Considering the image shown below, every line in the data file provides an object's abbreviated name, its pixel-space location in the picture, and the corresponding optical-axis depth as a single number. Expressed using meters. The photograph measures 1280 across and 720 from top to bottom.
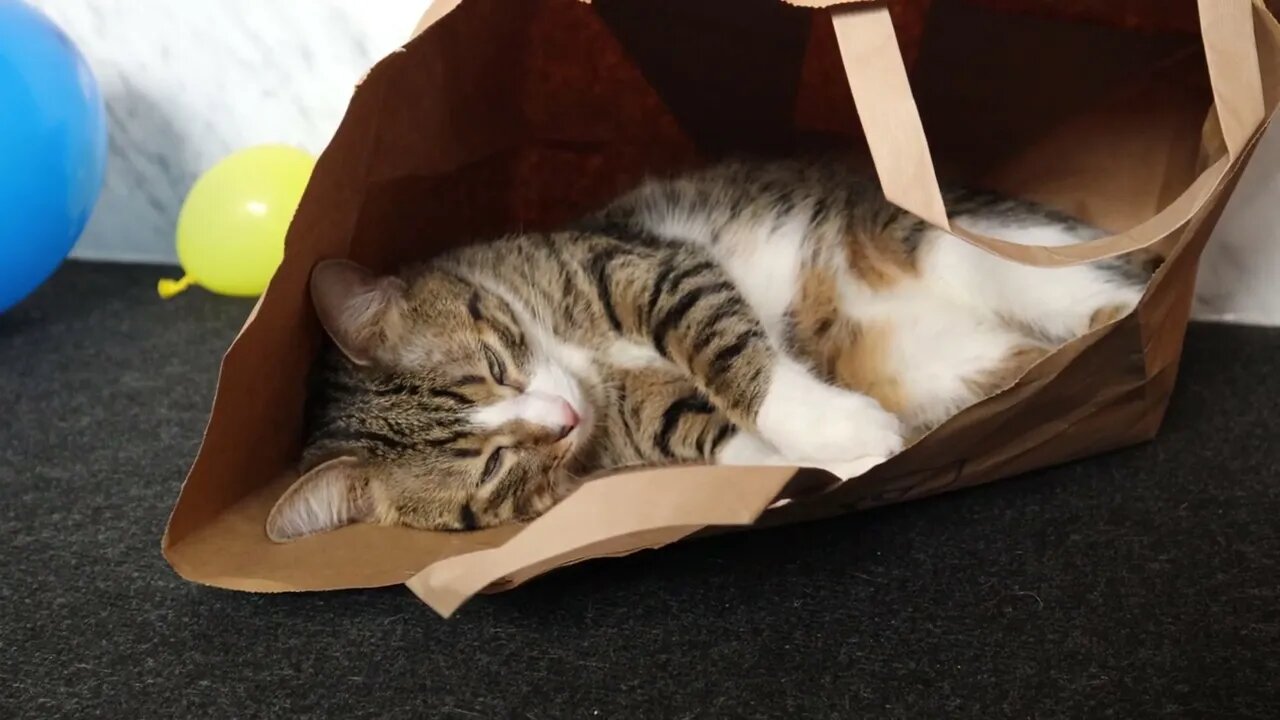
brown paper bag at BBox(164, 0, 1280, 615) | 0.36
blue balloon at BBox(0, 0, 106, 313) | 0.61
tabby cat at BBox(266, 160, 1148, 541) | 0.48
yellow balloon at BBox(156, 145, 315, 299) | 0.68
